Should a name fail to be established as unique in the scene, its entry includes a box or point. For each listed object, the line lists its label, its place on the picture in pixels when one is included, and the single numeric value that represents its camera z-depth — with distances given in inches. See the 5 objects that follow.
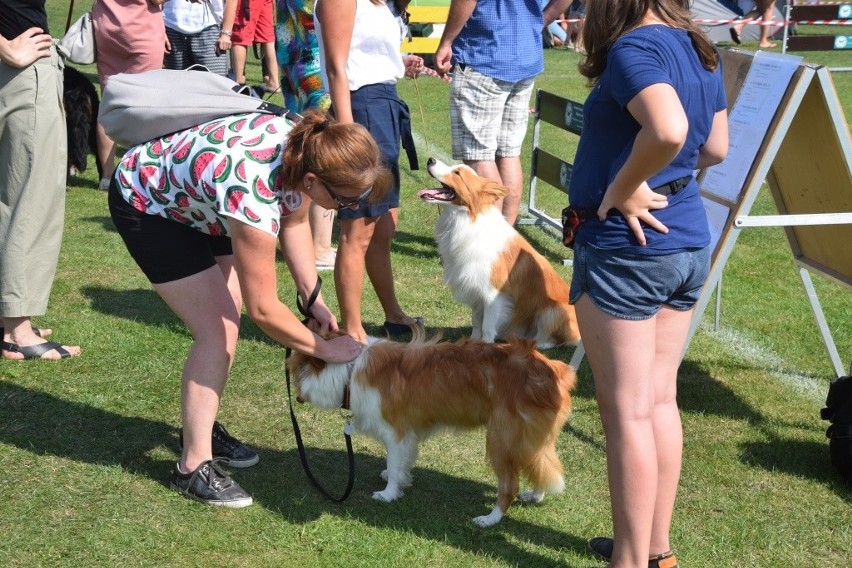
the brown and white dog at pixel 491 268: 203.8
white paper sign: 153.6
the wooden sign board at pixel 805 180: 152.0
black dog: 339.3
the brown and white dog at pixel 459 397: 132.1
